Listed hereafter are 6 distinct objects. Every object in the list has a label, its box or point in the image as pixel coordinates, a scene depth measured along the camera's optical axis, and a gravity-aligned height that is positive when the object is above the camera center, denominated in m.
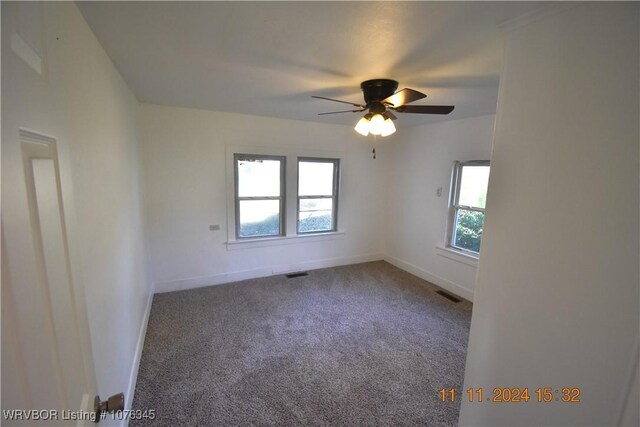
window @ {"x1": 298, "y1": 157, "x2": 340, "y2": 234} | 4.26 -0.30
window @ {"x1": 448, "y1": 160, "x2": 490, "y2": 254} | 3.51 -0.33
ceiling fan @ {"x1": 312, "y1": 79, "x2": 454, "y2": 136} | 2.14 +0.56
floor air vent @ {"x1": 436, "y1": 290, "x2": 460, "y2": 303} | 3.58 -1.54
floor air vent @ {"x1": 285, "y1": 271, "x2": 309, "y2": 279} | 4.18 -1.51
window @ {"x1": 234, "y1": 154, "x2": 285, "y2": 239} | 3.85 -0.30
